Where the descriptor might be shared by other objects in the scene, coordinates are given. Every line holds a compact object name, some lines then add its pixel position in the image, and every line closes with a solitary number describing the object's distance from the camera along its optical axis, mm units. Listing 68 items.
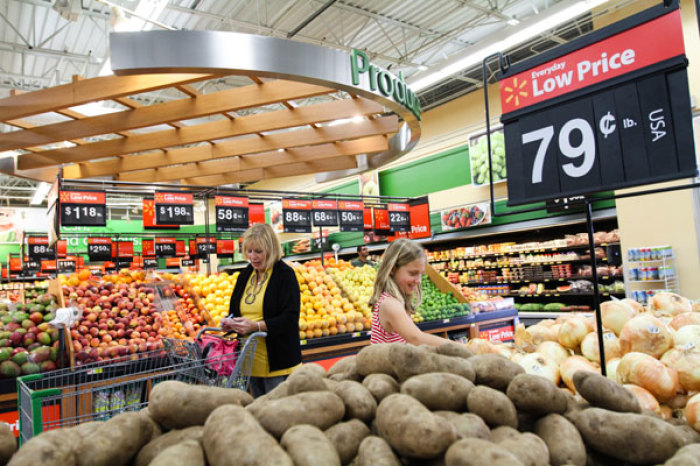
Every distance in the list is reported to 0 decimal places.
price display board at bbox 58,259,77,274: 13623
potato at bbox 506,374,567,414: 1148
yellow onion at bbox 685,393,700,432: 1316
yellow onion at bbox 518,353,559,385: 1924
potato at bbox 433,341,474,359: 1433
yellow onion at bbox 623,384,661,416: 1531
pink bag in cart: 2486
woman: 2797
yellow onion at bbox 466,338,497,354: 2304
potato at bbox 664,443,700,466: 954
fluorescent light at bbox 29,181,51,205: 15338
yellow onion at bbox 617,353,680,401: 1588
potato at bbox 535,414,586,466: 1040
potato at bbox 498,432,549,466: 949
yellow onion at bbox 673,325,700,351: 1720
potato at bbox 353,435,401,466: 932
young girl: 2418
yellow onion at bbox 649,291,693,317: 2430
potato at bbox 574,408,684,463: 1041
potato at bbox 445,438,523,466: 833
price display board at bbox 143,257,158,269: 14064
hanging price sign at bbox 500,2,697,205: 1563
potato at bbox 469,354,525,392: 1262
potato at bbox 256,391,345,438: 1033
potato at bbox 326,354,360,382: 1428
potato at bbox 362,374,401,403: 1209
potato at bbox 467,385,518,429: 1093
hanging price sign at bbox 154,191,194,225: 6062
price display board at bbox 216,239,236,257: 10070
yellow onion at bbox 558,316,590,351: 2125
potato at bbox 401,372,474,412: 1109
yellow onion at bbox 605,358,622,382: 1865
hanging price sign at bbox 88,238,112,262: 10812
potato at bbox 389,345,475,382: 1249
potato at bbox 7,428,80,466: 905
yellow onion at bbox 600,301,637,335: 2148
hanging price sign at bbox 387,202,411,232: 8516
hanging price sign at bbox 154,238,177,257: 11655
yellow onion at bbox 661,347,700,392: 1581
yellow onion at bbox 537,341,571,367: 2057
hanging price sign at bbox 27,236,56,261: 12219
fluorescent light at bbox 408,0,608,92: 6012
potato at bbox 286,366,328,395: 1199
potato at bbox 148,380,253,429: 1160
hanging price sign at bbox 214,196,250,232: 6465
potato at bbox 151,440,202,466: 887
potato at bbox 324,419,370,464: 1021
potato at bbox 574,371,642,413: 1190
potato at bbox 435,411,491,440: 1006
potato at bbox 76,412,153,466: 989
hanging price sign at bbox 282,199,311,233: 7125
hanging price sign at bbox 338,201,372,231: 7684
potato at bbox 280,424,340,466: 896
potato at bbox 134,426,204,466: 1059
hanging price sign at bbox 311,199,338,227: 7410
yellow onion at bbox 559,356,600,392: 1864
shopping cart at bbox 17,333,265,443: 2092
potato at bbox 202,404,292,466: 867
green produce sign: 3949
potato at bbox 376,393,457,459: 929
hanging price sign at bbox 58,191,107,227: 5402
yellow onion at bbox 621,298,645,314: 2266
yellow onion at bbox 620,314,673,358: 1803
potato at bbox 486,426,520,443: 1027
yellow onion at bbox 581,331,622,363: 1983
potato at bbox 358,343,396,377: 1355
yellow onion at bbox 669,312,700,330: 2022
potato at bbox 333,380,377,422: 1141
